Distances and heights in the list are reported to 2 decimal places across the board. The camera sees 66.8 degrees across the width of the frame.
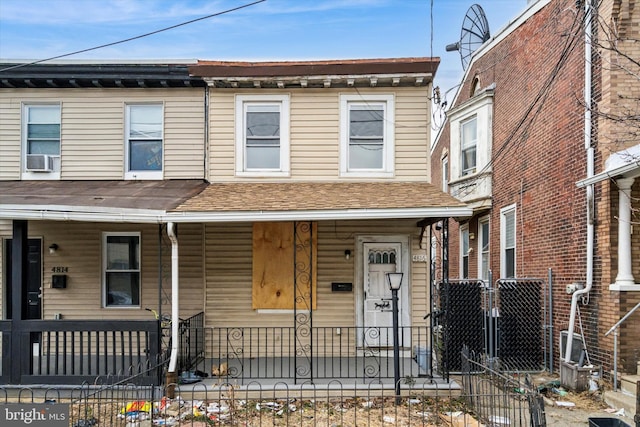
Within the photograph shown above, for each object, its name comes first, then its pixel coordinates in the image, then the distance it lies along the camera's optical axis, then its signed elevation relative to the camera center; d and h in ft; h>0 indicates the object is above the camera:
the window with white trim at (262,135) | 31.42 +6.75
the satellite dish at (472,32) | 49.14 +21.41
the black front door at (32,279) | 31.37 -2.70
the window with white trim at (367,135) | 31.35 +6.76
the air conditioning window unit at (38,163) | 31.27 +4.82
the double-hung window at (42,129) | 31.89 +7.10
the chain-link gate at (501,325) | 29.37 -5.30
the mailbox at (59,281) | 30.78 -2.74
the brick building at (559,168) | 25.21 +4.90
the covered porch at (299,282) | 29.43 -2.73
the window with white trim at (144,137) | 31.83 +6.63
